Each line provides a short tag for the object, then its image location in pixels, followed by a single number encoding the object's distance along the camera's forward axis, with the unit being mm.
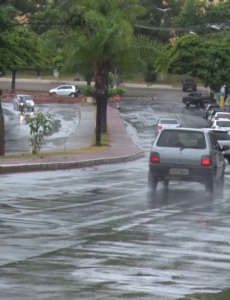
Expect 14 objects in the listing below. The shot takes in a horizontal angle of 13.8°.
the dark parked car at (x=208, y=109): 79744
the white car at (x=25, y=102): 76188
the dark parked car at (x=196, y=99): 92312
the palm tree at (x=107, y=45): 46031
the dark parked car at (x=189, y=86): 108750
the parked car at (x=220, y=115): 65500
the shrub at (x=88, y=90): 69000
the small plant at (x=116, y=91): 67606
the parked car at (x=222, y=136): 43250
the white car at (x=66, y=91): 96562
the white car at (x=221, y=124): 53094
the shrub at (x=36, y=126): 36406
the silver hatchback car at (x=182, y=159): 23359
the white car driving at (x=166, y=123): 61881
